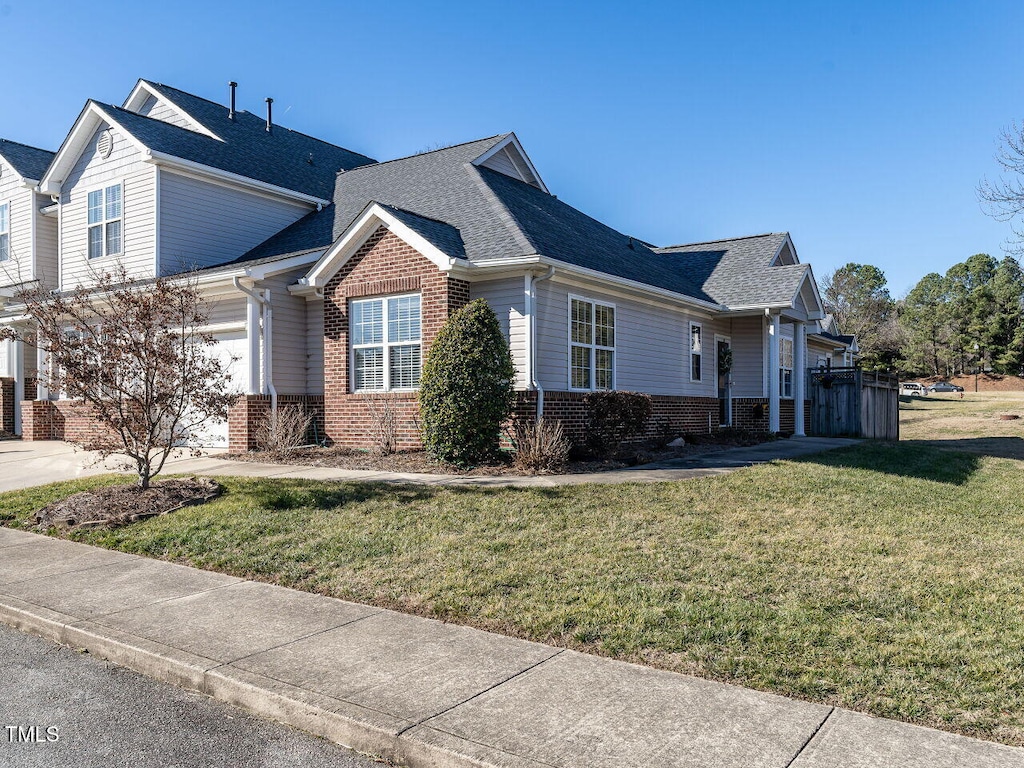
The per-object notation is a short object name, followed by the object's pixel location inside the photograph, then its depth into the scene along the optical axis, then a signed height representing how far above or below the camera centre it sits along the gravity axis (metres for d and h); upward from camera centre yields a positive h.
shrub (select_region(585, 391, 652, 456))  13.51 -0.55
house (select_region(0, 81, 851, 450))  13.86 +2.27
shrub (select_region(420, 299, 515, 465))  11.84 +0.01
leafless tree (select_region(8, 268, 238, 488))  9.59 +0.26
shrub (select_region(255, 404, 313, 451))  13.70 -0.76
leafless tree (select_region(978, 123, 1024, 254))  17.02 +4.09
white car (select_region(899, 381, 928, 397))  61.05 -0.23
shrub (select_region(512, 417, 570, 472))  11.62 -0.95
